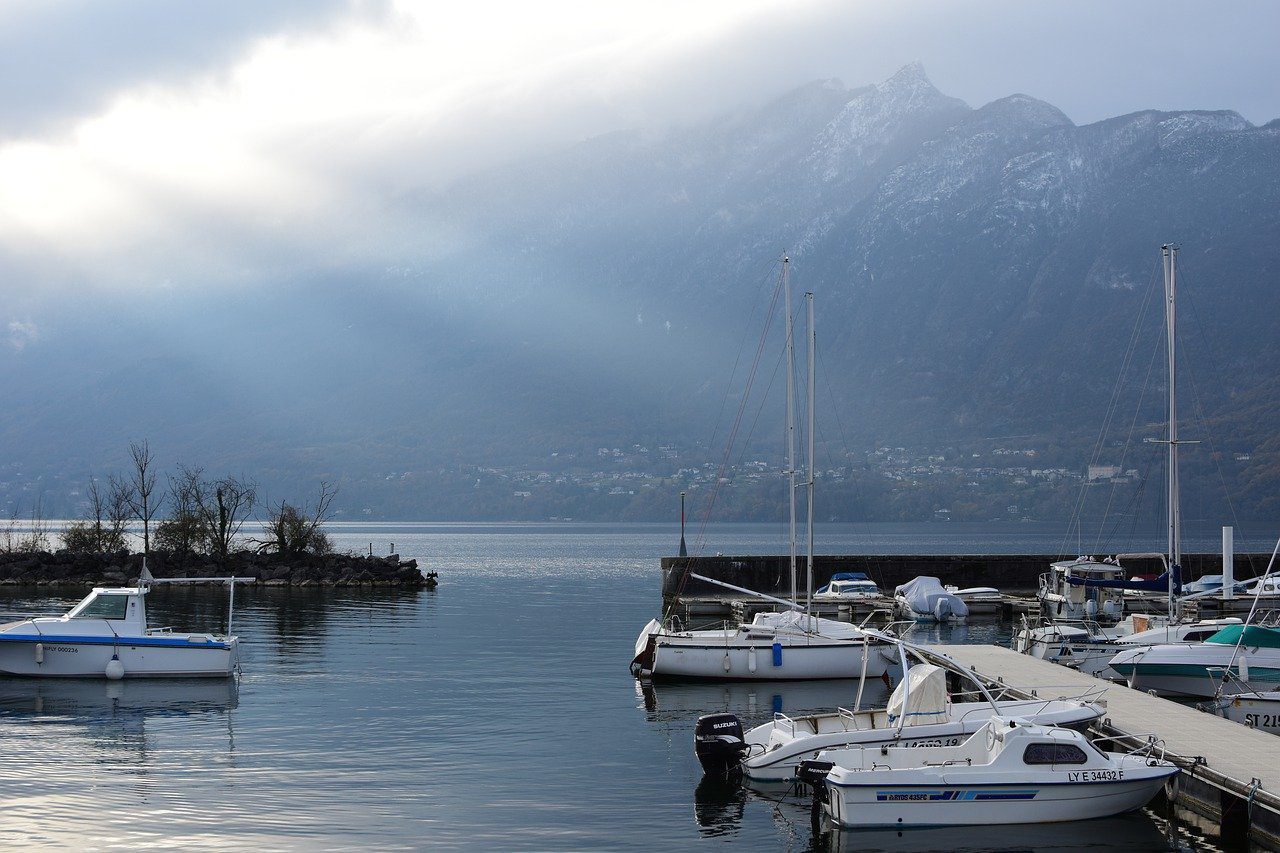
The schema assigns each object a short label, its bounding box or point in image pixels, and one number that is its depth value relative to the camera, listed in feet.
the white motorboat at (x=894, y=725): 83.61
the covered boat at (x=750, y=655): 135.44
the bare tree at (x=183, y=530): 318.65
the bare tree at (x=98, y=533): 327.47
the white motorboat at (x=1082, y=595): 194.90
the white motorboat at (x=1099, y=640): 132.16
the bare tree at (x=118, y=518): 334.24
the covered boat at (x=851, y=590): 223.51
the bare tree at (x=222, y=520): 315.58
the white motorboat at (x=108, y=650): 135.03
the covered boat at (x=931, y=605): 219.00
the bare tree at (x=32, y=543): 320.19
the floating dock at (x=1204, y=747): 73.41
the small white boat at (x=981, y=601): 230.68
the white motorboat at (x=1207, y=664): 116.98
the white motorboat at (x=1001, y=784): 75.92
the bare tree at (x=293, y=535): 316.60
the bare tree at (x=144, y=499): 301.22
